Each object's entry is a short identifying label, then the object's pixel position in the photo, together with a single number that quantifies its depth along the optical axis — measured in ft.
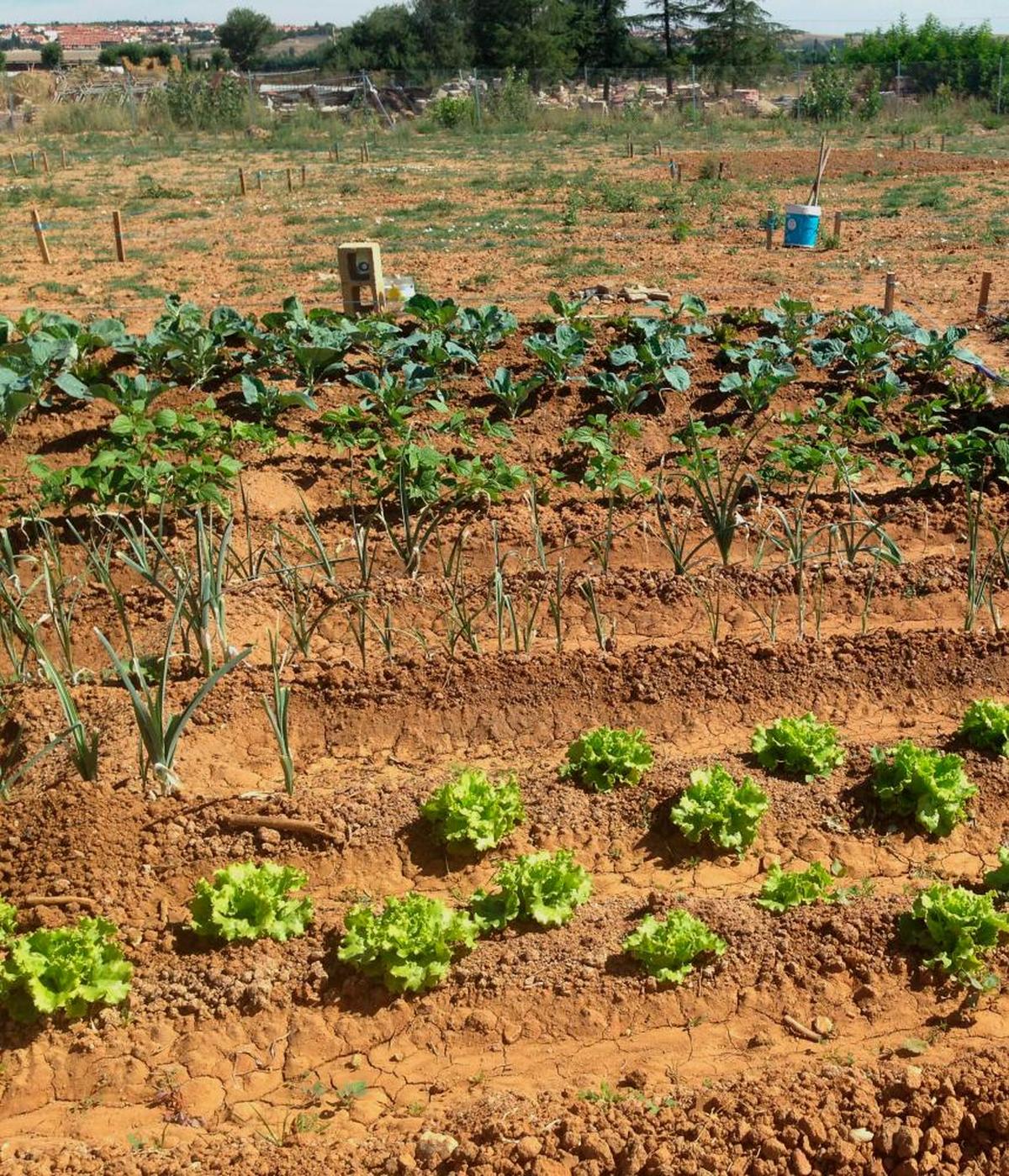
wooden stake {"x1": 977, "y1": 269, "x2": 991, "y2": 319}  32.35
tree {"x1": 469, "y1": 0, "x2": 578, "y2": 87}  124.57
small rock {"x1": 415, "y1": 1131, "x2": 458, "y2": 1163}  9.71
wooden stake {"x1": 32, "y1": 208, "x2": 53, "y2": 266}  42.74
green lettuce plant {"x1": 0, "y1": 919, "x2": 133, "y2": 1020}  11.17
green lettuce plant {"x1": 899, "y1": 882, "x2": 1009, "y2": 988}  11.50
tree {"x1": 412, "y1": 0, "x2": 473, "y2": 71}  134.00
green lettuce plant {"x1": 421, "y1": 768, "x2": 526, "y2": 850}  13.16
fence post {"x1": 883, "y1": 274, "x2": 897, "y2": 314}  30.50
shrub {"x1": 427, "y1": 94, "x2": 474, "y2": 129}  92.63
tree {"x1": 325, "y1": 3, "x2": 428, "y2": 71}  136.87
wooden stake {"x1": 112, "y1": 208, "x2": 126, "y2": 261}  42.14
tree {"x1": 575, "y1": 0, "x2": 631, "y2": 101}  130.00
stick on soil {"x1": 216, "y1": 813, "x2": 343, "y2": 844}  13.46
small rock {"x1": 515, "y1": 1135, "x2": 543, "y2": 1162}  9.58
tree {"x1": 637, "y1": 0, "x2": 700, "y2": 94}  132.46
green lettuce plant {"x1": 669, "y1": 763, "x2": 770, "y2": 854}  13.25
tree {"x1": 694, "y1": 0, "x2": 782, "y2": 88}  125.49
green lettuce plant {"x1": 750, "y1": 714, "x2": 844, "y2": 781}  14.26
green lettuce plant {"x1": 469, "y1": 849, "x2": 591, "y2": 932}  12.19
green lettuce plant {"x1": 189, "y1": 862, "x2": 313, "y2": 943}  12.01
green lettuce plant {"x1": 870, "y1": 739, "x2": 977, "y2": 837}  13.43
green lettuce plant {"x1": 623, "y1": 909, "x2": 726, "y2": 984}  11.43
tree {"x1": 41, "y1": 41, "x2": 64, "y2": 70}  193.06
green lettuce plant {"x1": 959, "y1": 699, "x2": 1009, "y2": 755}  14.48
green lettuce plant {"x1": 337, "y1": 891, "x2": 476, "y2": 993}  11.41
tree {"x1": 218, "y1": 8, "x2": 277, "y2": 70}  186.50
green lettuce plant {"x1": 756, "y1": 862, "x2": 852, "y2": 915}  12.35
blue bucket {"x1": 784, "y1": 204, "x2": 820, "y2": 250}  41.98
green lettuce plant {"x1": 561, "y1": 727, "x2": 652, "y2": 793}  14.12
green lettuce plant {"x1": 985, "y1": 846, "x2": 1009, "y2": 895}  12.50
